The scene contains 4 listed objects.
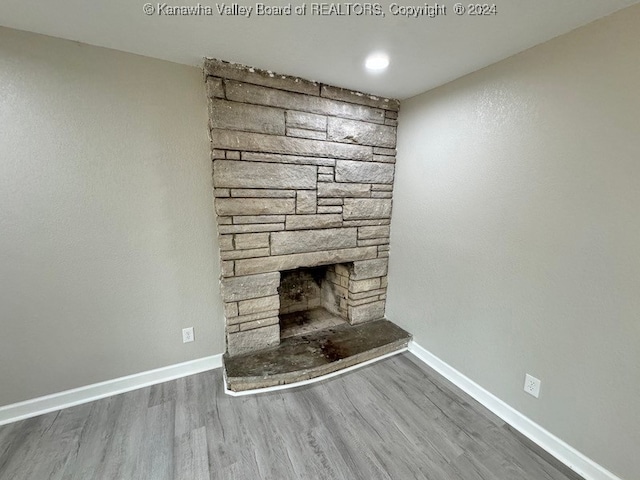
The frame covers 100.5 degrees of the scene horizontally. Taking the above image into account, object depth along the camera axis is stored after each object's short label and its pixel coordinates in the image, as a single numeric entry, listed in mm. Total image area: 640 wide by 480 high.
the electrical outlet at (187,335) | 1967
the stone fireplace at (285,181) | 1774
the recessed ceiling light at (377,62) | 1564
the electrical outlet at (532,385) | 1522
